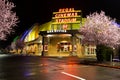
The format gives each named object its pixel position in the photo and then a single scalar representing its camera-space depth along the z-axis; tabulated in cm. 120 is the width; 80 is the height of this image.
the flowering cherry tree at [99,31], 1332
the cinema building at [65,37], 2772
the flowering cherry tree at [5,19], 758
